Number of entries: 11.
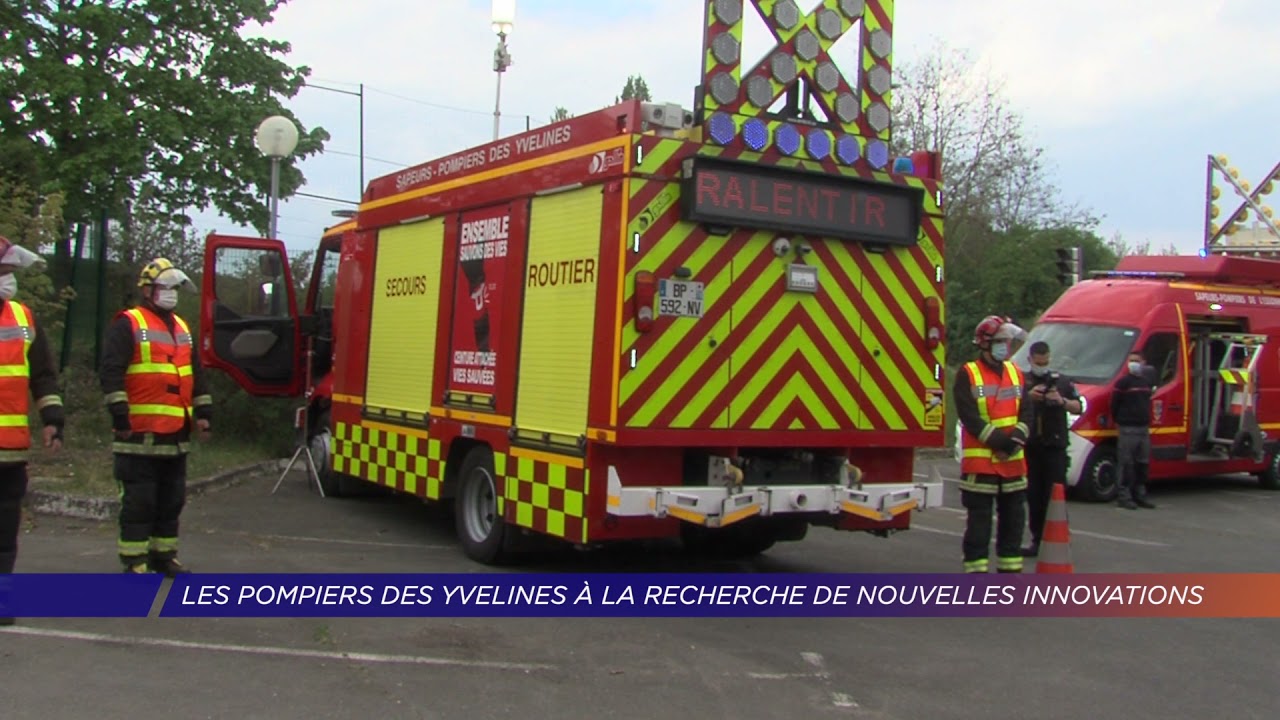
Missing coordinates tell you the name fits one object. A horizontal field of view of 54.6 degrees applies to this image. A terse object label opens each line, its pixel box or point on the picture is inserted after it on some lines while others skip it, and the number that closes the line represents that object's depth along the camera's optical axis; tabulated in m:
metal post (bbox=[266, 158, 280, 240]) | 13.29
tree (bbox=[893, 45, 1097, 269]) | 29.70
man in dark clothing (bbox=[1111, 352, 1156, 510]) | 13.66
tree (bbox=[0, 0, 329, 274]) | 17.58
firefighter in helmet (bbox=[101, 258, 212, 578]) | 7.25
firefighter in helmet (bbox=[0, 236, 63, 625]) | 6.20
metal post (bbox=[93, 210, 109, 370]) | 14.73
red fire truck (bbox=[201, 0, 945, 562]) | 7.28
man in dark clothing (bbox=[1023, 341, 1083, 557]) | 9.53
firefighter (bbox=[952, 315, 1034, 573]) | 7.93
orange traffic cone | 8.48
